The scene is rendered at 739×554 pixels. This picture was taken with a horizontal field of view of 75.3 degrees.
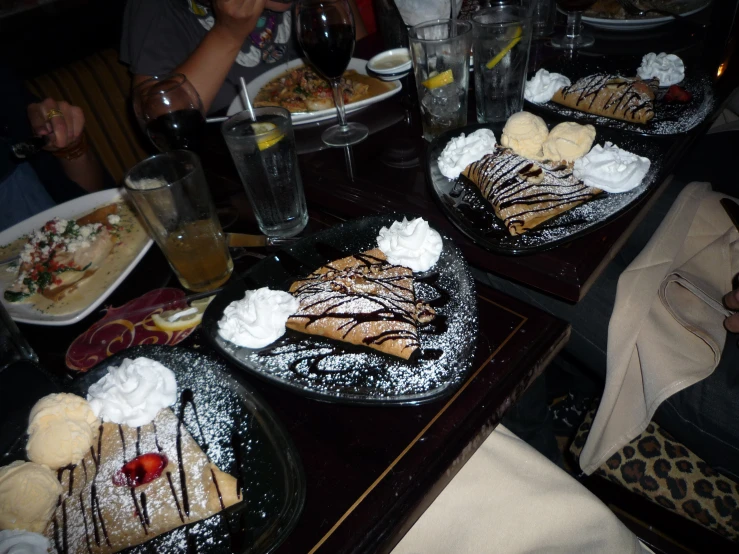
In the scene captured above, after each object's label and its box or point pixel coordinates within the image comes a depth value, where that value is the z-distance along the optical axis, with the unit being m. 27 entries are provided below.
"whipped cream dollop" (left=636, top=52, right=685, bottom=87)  1.38
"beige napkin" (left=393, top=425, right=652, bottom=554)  0.82
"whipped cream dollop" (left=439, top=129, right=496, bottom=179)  1.15
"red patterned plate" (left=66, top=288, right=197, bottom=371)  0.97
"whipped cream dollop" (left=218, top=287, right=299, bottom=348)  0.86
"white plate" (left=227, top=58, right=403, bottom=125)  1.53
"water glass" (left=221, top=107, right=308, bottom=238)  1.06
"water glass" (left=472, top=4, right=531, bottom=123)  1.26
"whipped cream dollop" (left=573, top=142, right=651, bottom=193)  1.03
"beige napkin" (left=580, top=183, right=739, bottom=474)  1.04
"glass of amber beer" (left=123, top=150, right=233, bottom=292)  0.99
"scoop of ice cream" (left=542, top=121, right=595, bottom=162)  1.12
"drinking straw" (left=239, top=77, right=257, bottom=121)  1.11
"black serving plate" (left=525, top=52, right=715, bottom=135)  1.21
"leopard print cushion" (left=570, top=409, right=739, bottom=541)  1.04
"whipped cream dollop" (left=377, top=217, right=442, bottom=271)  0.95
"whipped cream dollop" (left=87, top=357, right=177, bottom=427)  0.81
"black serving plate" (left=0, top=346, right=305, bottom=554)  0.66
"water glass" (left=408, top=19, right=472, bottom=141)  1.23
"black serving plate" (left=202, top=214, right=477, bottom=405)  0.76
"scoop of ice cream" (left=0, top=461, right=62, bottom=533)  0.69
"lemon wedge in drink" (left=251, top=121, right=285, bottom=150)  1.05
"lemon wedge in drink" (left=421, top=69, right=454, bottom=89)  1.25
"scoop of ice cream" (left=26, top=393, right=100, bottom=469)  0.76
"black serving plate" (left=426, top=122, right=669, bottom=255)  0.96
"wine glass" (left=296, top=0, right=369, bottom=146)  1.34
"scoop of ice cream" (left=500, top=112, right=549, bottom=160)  1.16
